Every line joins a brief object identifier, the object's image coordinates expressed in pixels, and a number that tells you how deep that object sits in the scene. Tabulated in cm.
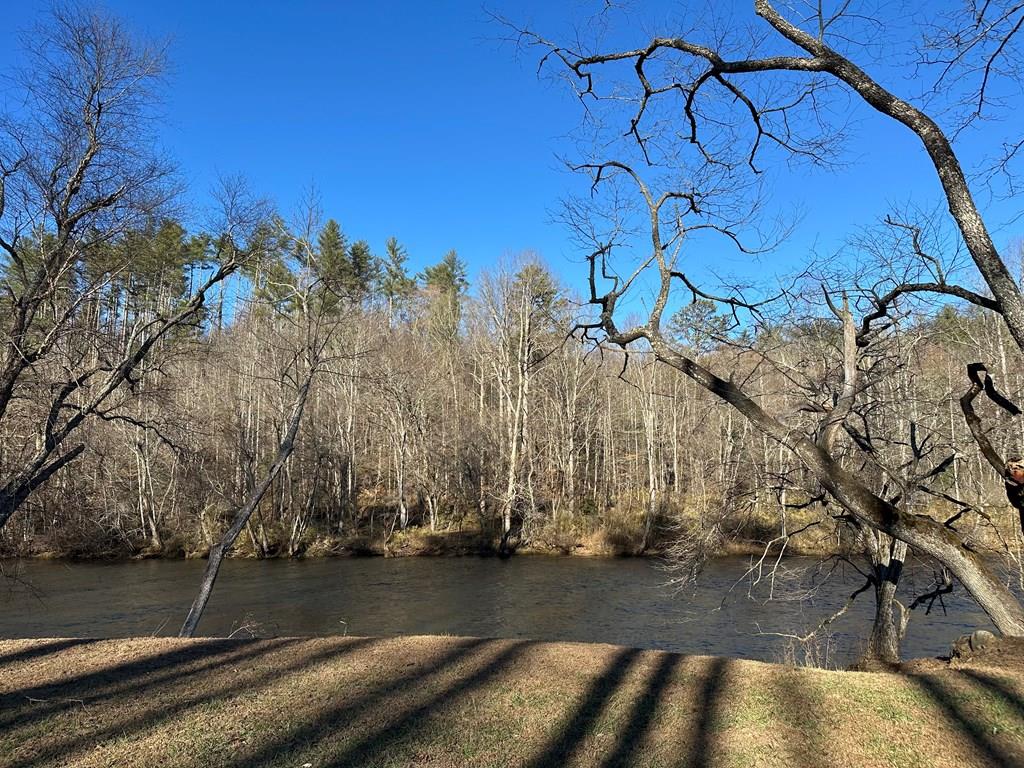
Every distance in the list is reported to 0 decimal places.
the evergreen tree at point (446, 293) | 4225
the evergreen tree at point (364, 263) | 4052
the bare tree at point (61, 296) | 919
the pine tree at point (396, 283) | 5000
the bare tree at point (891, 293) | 454
